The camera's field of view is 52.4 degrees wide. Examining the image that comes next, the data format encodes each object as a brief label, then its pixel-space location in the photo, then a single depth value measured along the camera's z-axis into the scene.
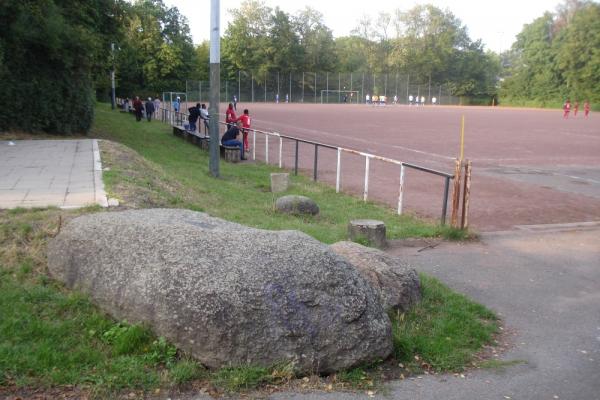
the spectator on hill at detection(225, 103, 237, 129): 20.29
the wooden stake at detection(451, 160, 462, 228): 8.73
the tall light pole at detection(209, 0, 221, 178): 13.62
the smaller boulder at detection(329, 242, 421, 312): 5.32
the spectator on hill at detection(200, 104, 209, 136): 23.97
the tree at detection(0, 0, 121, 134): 18.00
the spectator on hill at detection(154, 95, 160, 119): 41.23
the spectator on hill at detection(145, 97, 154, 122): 35.66
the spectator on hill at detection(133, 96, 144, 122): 34.98
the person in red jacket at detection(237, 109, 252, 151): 19.18
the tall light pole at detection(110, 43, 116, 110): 25.76
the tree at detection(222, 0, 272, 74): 92.75
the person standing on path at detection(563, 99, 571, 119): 54.06
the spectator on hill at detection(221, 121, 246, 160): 18.16
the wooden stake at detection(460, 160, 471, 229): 8.51
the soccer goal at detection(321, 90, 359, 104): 93.50
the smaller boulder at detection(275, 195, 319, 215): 9.54
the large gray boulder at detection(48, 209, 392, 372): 3.99
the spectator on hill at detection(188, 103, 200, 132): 25.36
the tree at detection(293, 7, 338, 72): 96.50
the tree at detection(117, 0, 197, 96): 73.25
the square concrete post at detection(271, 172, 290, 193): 12.37
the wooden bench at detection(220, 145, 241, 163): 17.75
